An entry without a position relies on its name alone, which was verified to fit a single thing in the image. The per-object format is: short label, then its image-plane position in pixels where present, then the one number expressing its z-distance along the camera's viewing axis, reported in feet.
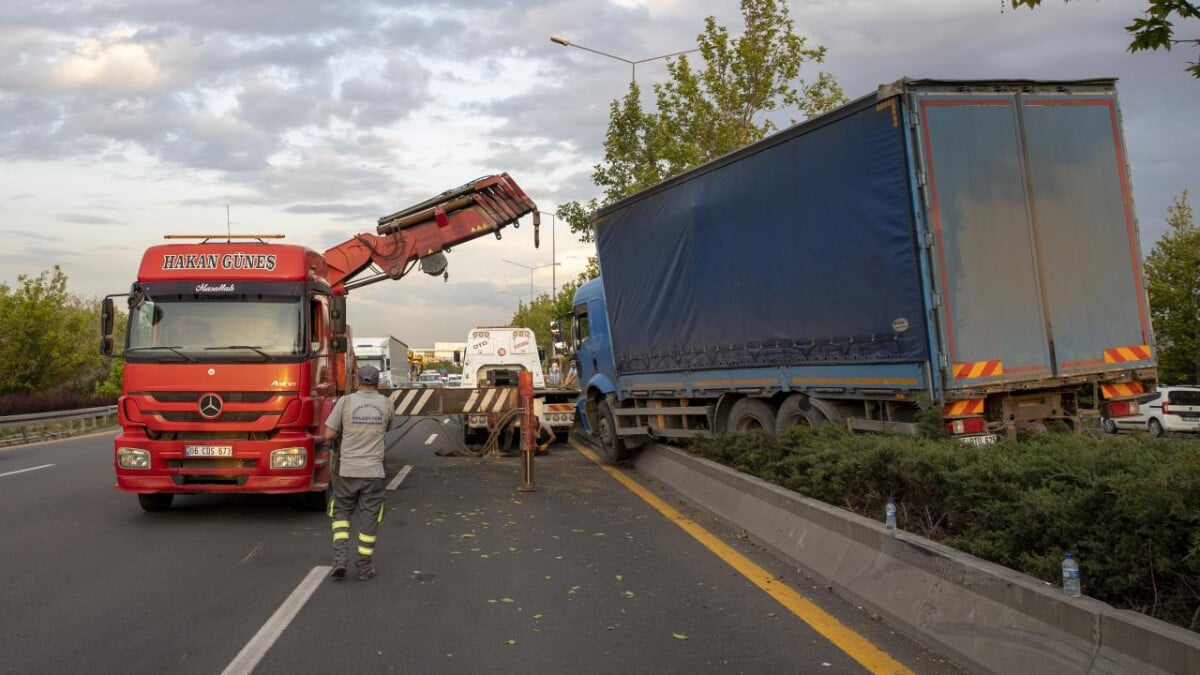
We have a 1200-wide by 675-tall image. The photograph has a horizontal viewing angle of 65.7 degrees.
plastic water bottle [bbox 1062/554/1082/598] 13.60
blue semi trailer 27.63
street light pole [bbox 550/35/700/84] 75.41
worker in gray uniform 24.30
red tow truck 30.89
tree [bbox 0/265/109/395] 103.14
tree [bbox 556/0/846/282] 72.23
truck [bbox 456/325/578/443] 69.67
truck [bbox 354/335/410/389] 83.41
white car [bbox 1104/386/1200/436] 84.94
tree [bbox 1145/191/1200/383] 119.55
